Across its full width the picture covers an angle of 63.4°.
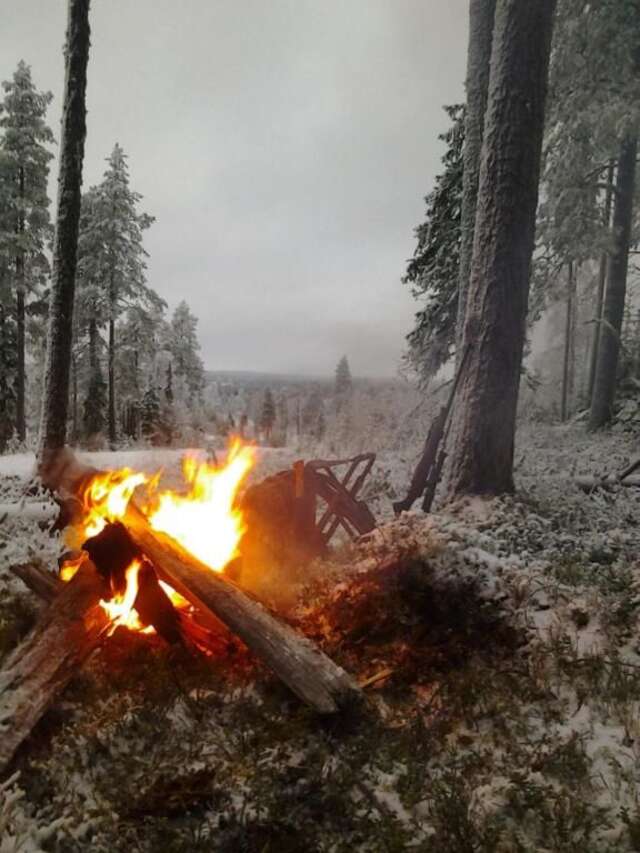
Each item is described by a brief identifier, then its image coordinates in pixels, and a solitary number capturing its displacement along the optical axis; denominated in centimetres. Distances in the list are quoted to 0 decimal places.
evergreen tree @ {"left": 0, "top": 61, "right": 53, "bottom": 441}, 2017
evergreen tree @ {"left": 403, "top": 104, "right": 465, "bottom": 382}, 1484
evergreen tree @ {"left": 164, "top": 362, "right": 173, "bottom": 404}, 4172
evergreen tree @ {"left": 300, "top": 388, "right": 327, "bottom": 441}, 6713
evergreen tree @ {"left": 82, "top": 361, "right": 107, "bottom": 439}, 2823
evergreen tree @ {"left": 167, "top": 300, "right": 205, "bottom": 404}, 4825
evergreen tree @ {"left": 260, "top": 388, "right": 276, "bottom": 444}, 5431
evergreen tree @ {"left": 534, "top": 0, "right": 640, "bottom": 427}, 1266
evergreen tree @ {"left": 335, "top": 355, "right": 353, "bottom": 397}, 7484
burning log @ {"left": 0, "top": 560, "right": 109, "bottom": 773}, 309
